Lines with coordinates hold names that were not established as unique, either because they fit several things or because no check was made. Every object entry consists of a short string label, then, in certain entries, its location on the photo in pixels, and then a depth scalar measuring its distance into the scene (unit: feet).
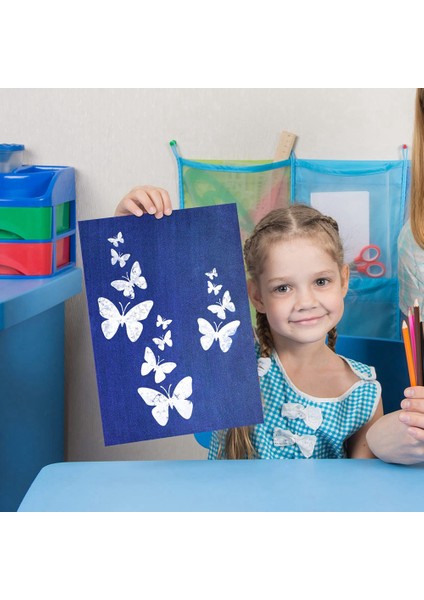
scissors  6.05
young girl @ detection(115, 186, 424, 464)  3.52
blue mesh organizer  5.99
